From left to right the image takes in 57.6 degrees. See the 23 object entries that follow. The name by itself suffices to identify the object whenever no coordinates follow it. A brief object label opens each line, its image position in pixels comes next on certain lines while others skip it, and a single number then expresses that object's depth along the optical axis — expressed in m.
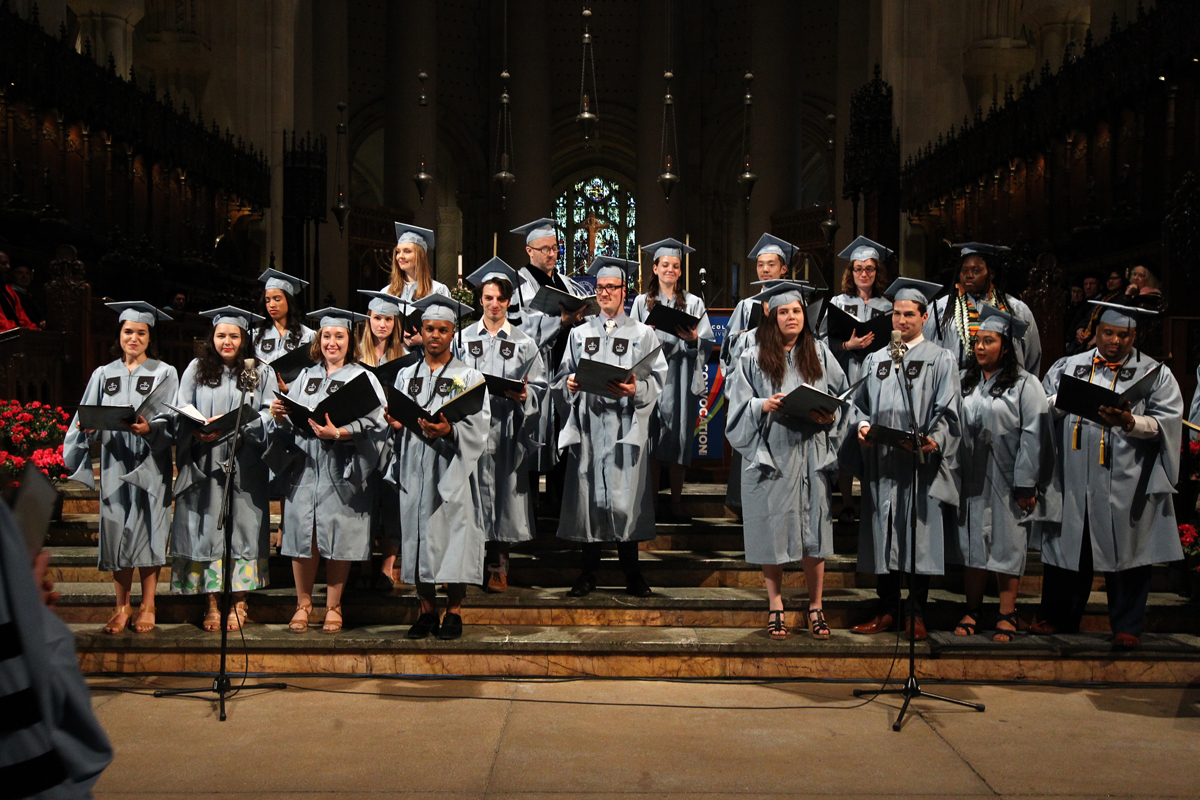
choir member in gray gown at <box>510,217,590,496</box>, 7.07
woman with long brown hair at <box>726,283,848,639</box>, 5.88
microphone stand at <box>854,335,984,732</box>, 5.02
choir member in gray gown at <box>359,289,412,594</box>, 6.39
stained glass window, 32.75
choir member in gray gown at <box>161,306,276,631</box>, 6.02
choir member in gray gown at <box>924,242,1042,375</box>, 6.45
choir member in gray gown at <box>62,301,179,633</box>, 5.94
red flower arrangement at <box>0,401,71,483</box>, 7.14
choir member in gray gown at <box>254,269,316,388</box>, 7.09
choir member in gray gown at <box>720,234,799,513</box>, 6.84
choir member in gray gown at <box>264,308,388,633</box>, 5.93
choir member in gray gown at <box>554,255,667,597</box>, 6.35
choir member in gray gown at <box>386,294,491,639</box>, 5.79
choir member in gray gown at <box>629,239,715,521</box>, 7.35
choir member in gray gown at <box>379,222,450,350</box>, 6.99
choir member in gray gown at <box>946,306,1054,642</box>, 5.84
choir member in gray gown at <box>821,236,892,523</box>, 7.26
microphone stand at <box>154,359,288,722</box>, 4.95
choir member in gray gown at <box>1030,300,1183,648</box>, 5.73
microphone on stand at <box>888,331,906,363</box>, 5.02
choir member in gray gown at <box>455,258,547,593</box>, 6.51
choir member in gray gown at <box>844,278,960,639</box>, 5.84
